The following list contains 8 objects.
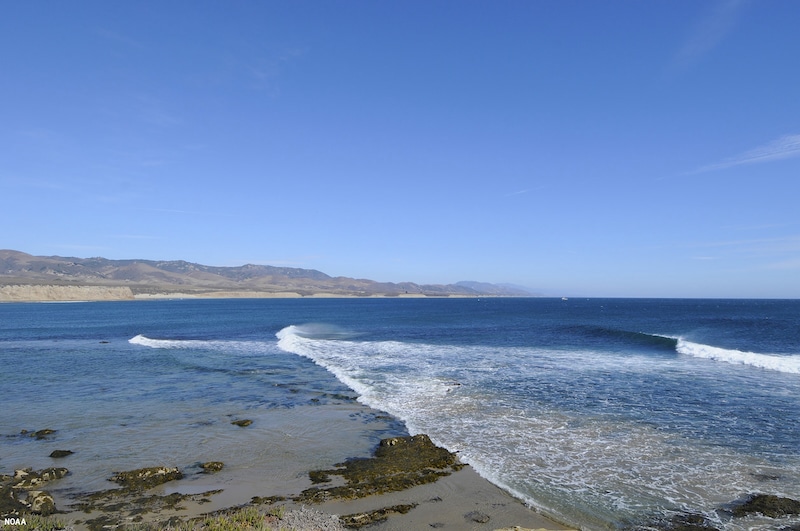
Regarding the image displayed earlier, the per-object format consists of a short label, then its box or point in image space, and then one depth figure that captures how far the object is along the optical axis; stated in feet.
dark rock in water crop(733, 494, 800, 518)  31.22
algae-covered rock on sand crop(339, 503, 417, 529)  29.89
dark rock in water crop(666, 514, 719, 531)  29.43
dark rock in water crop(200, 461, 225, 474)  38.99
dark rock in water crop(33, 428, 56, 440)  48.24
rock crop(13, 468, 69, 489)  35.60
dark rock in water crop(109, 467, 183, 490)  36.04
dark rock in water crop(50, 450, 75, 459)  42.20
